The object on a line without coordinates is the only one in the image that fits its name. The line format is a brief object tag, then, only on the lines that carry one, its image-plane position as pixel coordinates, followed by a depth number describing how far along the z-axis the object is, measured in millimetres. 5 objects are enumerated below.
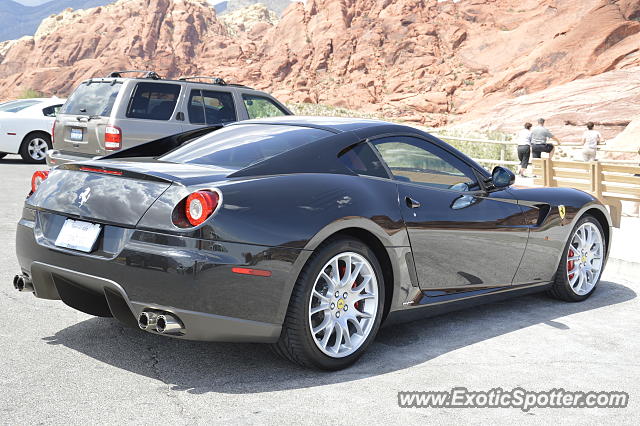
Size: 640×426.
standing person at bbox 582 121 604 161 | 19500
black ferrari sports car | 3930
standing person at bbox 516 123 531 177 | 20672
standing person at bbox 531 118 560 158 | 20438
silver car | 11391
